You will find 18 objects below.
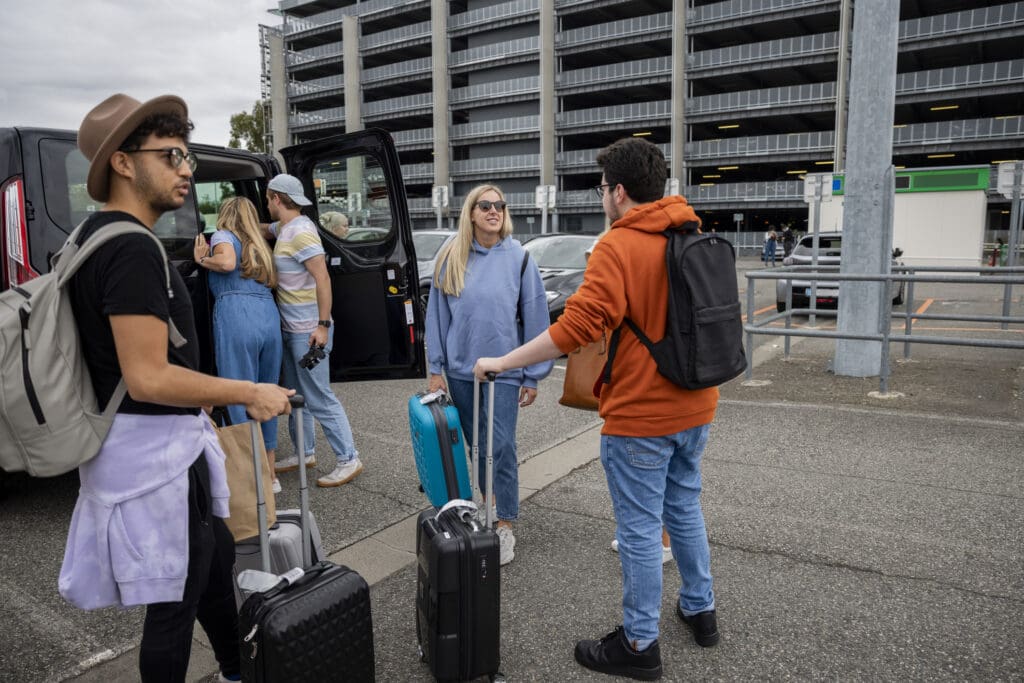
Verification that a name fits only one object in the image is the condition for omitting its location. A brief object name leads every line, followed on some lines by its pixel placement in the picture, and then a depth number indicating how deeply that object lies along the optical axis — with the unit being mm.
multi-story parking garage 38469
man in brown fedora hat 1894
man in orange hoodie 2555
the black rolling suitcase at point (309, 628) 2090
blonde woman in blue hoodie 3635
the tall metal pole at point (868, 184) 7445
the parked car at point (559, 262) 10445
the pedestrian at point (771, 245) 32006
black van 5398
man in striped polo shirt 4668
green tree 63491
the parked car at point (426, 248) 12500
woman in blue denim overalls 4445
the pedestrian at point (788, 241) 33600
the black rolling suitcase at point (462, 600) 2539
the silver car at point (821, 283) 13508
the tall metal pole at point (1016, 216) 13586
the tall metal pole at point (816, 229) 13445
